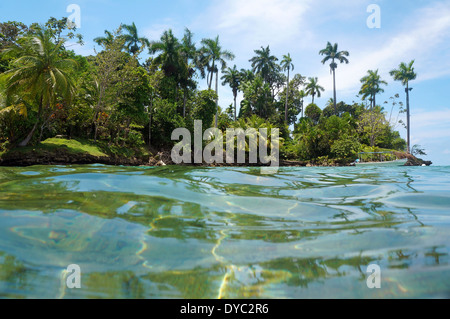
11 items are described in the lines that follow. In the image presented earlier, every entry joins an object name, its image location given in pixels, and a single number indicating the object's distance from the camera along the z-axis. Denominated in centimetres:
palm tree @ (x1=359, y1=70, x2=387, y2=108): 4194
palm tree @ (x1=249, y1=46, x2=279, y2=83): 4219
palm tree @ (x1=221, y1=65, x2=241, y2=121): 4184
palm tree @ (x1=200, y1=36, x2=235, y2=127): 3153
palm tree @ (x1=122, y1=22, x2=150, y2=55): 3233
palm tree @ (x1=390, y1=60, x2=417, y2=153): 3988
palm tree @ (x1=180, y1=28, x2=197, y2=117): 2892
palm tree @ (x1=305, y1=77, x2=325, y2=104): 4578
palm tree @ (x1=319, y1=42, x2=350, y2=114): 4081
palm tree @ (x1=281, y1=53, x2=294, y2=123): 3959
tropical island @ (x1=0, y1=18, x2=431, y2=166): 1461
